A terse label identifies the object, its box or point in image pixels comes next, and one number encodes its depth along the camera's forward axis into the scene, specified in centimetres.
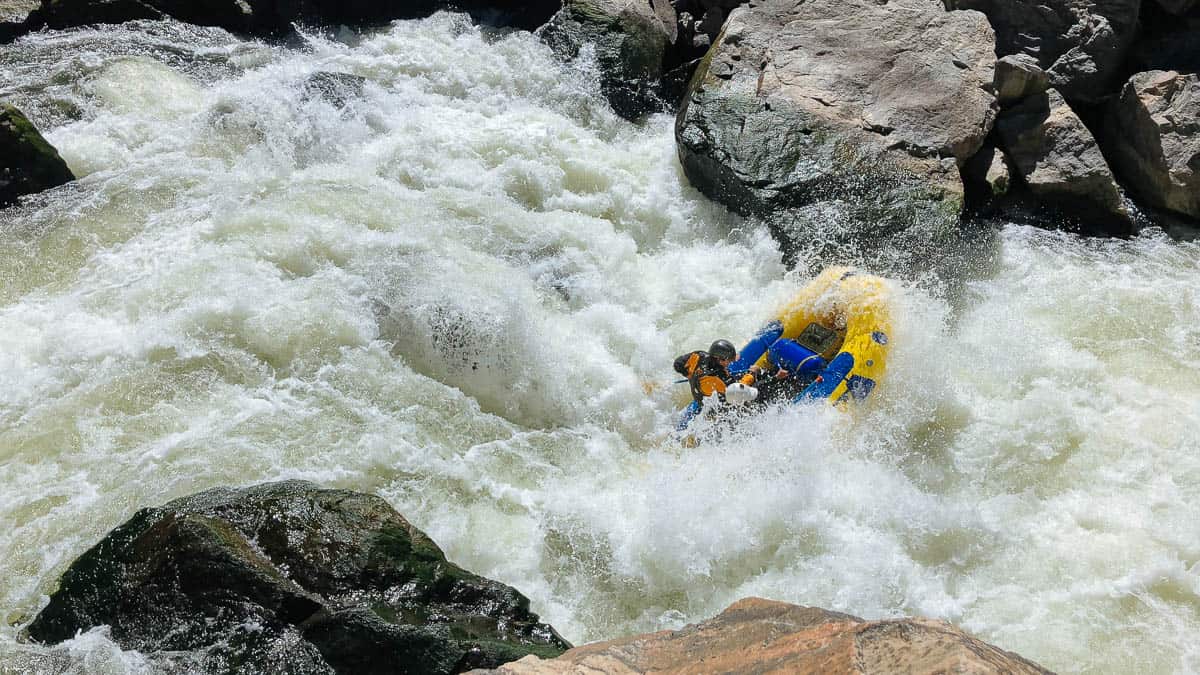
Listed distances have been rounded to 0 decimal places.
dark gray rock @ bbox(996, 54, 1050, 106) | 809
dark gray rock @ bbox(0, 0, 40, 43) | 984
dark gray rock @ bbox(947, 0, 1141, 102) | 859
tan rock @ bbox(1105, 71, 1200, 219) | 765
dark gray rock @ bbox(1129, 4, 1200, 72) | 859
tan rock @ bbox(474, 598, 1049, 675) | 235
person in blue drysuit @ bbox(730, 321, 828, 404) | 603
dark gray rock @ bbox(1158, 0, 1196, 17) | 878
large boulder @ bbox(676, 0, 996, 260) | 759
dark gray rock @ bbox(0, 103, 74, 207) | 728
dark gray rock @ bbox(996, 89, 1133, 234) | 771
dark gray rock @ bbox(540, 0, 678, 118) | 971
